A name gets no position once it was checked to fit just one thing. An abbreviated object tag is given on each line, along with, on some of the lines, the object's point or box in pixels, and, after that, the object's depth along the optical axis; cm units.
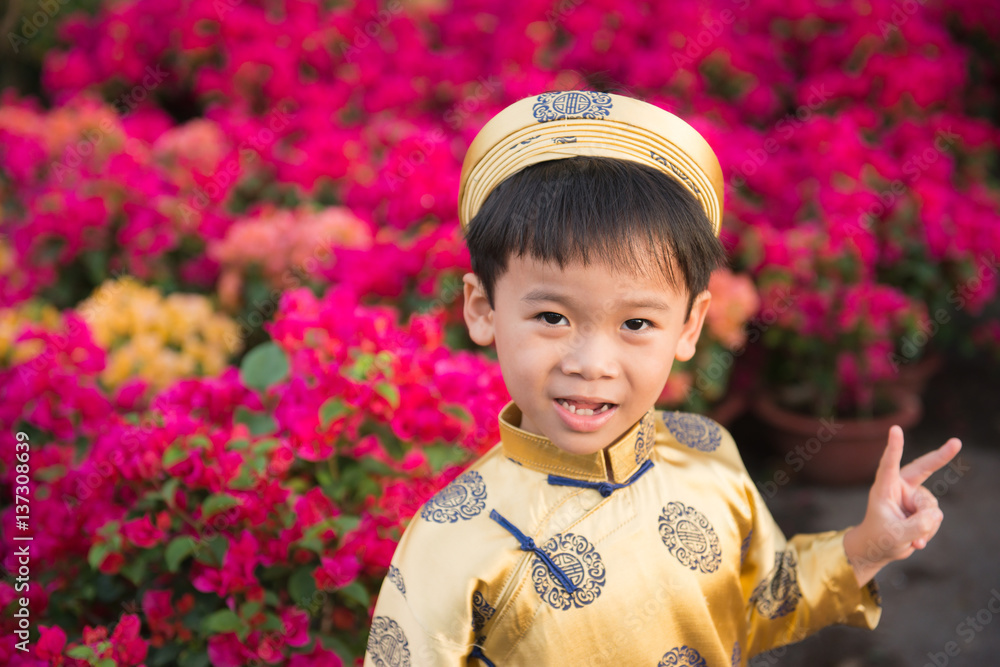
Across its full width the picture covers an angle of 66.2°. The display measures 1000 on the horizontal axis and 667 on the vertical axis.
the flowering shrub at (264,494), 152
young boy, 109
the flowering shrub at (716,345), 264
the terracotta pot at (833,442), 309
